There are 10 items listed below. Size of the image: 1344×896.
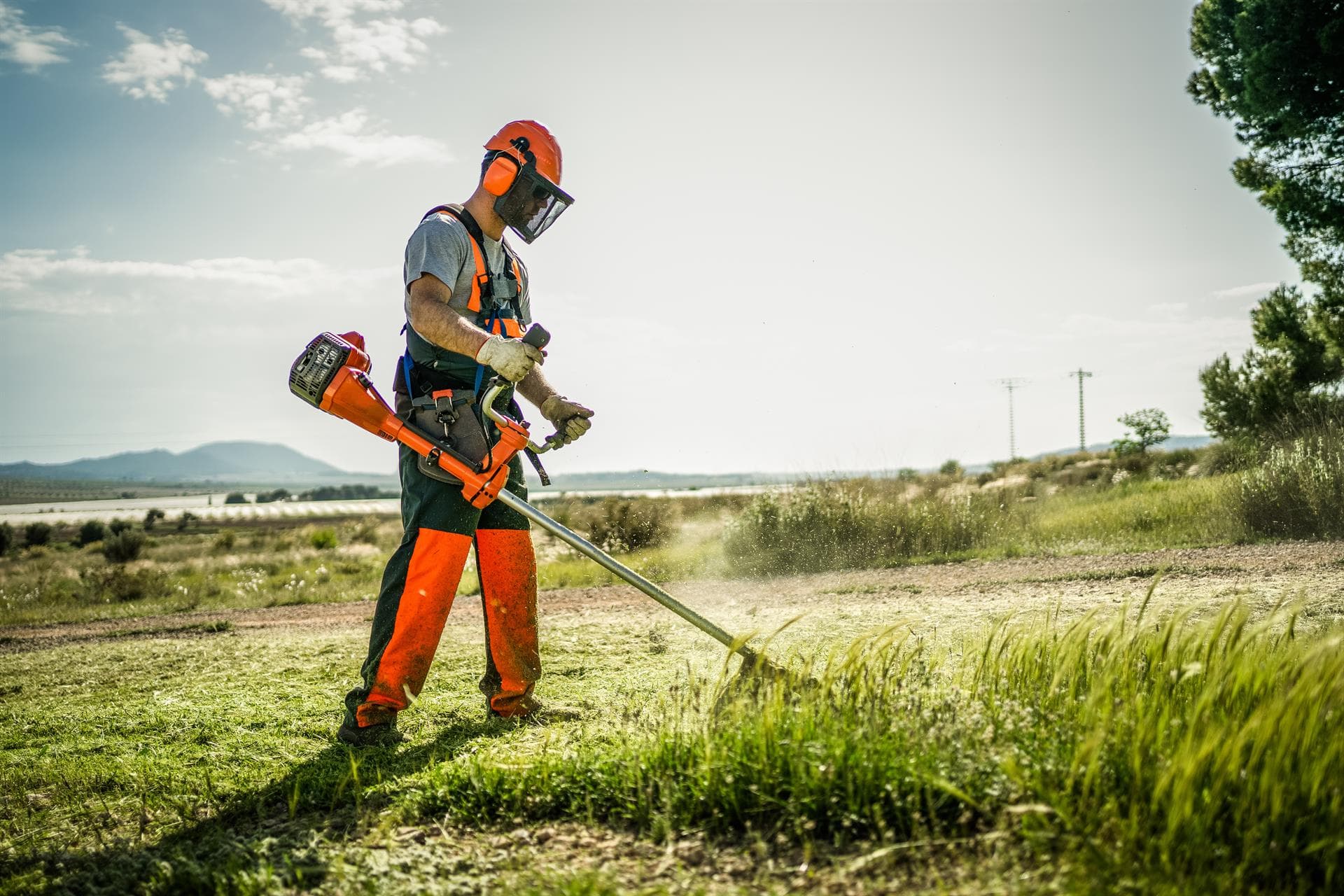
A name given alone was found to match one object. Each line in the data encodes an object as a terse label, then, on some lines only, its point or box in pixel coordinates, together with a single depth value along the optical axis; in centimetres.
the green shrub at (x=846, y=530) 1066
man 352
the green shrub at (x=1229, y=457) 1197
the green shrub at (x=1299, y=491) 874
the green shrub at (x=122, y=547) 2302
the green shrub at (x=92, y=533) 3169
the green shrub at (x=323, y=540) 2634
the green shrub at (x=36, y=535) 2995
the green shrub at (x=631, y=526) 1507
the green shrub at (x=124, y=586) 1488
